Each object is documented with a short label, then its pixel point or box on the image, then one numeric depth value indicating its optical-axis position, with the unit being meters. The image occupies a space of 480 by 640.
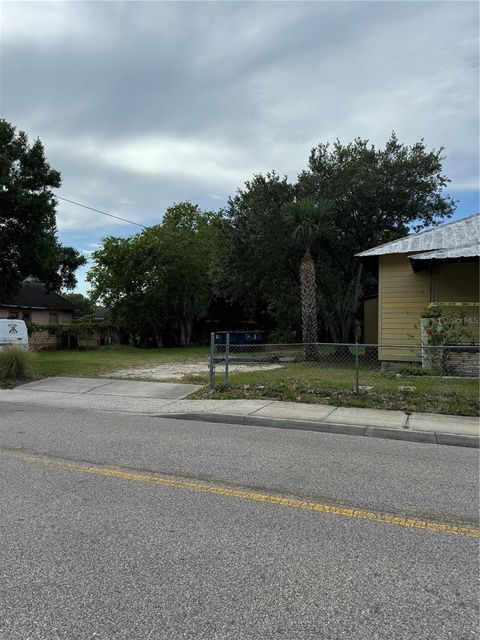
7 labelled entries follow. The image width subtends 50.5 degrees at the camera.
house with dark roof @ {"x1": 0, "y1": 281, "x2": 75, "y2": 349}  33.44
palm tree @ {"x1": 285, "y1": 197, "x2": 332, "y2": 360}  18.66
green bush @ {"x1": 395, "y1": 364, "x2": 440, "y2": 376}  13.05
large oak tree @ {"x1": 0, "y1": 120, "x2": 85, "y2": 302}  16.36
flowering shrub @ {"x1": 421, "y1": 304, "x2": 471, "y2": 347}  13.47
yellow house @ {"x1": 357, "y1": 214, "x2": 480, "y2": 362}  15.38
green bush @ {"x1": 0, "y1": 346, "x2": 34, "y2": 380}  14.06
